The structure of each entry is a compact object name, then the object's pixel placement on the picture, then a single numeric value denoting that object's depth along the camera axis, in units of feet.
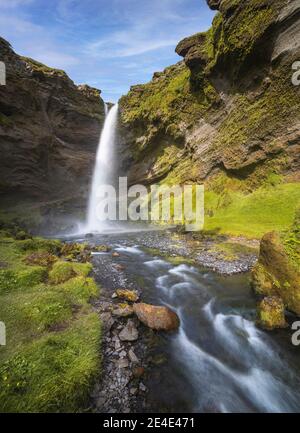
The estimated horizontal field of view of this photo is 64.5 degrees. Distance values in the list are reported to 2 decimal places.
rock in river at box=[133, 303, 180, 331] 29.60
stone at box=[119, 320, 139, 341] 26.84
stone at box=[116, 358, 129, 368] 23.05
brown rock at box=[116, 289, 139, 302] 36.24
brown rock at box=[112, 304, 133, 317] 30.76
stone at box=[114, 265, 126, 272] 51.99
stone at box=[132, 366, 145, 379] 22.36
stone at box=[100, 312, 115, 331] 28.25
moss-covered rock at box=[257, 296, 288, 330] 29.89
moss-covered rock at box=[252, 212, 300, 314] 31.71
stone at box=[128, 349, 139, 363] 24.07
